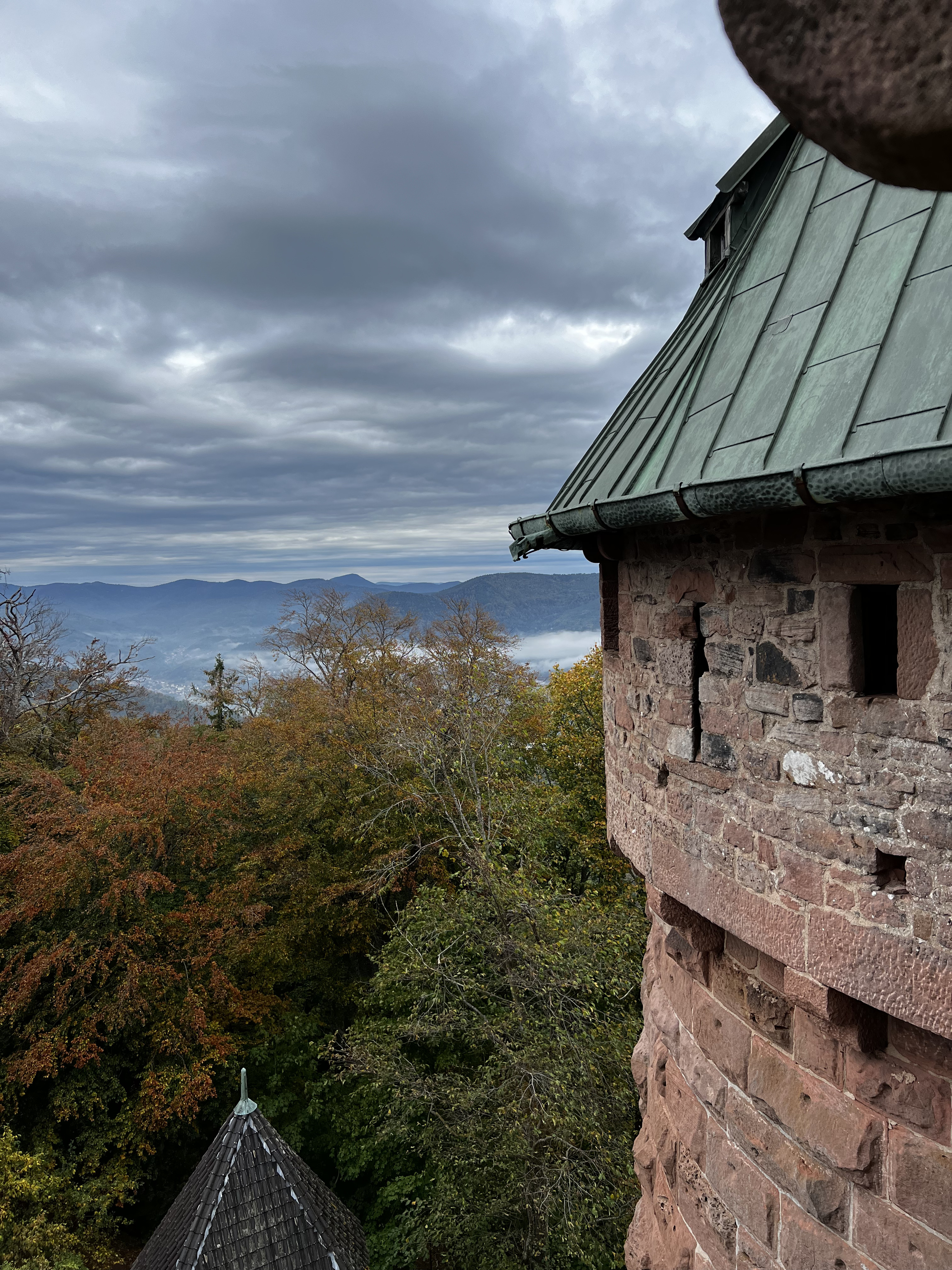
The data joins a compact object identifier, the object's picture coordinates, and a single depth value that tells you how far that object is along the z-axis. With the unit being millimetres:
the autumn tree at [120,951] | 12289
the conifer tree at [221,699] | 30062
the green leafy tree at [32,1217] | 10047
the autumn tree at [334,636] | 26828
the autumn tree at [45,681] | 19797
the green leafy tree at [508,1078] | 10086
